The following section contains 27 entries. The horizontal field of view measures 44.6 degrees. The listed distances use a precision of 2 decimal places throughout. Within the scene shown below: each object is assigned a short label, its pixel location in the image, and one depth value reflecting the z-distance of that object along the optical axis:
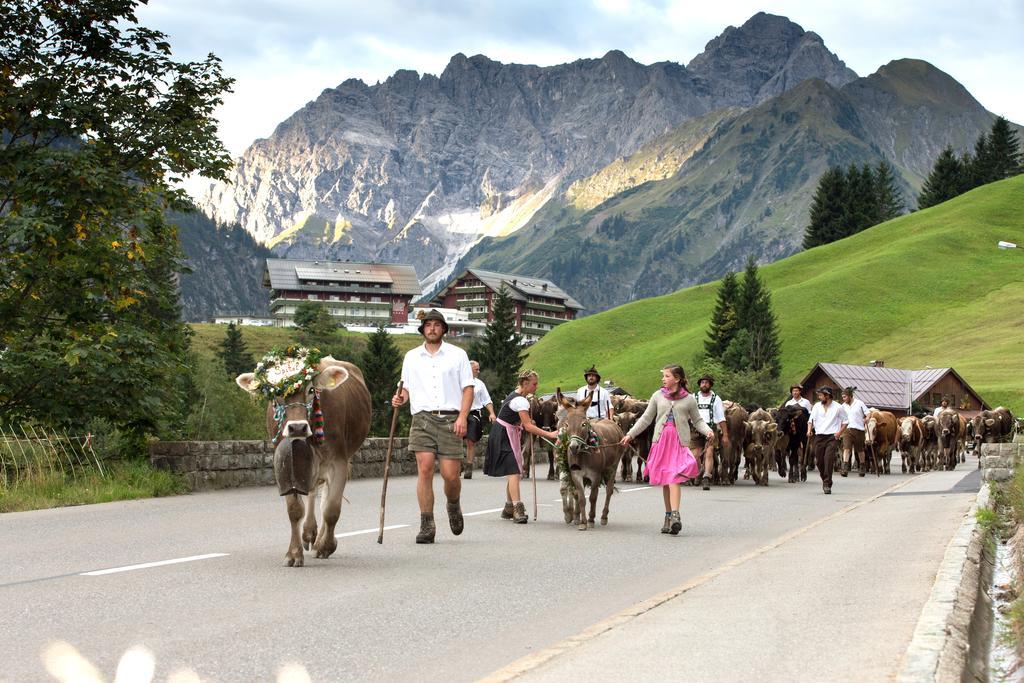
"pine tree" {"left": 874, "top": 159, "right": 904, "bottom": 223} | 168.75
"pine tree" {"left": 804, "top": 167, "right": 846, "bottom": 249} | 162.75
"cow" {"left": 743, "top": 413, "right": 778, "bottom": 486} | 26.89
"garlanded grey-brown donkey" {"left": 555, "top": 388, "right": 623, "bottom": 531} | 14.68
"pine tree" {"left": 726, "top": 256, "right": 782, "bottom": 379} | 103.47
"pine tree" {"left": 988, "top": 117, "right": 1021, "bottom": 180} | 166.12
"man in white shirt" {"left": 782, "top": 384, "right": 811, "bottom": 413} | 29.19
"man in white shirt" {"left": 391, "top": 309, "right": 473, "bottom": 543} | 12.01
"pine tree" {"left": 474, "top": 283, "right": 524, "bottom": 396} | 102.44
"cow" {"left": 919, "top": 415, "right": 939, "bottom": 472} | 39.28
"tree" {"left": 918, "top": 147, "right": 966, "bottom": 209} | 166.16
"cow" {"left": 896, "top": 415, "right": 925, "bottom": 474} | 37.23
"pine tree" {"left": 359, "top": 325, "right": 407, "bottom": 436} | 97.56
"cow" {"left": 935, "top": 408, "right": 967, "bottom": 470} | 39.62
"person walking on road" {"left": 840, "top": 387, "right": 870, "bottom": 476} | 30.08
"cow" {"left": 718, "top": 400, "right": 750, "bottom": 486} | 26.52
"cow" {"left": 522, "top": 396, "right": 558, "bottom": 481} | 26.09
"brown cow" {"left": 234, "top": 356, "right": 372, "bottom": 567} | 9.99
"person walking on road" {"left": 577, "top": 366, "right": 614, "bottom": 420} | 18.73
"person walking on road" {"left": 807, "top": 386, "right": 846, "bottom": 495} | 23.64
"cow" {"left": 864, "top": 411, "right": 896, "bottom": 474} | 34.81
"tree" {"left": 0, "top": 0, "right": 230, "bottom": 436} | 18.91
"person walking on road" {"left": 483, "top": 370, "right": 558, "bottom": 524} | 15.67
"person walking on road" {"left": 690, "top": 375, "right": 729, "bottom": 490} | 24.61
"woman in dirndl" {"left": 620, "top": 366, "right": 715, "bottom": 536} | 14.34
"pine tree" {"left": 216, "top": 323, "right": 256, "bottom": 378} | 119.25
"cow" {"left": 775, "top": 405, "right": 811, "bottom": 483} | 29.11
